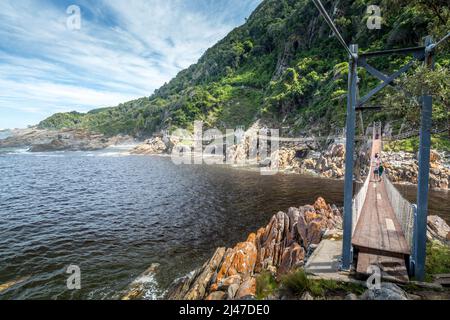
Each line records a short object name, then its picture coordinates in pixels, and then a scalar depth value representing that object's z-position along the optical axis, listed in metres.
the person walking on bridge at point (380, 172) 19.24
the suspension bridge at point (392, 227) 6.59
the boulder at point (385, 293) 5.22
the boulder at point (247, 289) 8.24
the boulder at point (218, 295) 8.83
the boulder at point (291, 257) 11.24
